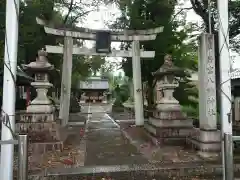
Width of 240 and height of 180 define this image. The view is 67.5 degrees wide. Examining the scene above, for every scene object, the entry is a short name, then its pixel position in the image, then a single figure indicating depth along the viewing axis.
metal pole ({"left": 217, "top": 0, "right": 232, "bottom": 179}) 2.26
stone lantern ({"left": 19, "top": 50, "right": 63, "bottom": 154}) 5.44
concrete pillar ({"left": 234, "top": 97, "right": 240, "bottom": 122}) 9.64
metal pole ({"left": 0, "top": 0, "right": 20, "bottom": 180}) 1.97
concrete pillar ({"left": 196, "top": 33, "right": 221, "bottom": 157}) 4.78
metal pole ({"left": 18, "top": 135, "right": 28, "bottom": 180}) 1.86
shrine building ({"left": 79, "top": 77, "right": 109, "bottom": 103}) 39.30
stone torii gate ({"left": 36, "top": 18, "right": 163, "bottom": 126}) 9.33
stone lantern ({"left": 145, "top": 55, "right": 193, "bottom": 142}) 6.14
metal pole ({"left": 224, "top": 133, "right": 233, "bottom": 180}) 2.04
